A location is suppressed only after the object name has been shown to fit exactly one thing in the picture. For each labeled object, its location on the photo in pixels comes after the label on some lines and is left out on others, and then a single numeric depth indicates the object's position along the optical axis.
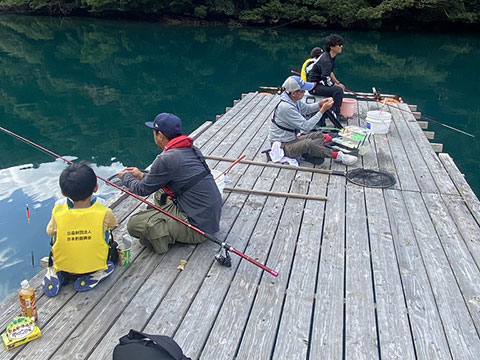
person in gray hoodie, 5.01
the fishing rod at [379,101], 7.85
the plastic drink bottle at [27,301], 2.63
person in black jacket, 6.43
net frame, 4.86
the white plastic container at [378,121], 6.47
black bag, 1.94
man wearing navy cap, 3.31
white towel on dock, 5.32
